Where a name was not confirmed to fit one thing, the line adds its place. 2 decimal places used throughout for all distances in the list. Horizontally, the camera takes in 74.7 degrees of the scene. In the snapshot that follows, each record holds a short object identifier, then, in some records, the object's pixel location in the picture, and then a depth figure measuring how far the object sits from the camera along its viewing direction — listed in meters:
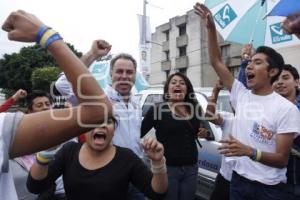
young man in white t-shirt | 1.38
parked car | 2.62
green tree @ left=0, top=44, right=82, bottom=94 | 23.10
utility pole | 8.40
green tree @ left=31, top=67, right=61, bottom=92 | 17.67
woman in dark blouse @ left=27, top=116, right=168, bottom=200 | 1.22
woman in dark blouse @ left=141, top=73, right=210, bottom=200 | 2.07
